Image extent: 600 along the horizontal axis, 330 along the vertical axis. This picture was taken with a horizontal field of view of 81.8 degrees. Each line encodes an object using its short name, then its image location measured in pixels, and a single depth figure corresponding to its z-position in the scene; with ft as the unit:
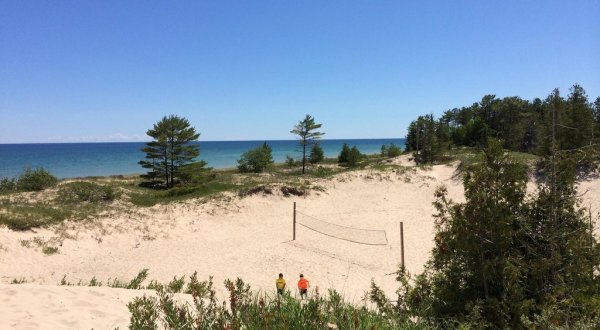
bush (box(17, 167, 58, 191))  103.86
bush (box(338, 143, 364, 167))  196.03
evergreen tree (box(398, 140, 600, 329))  19.76
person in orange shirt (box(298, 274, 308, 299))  38.42
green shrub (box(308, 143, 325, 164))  215.22
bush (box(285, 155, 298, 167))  207.77
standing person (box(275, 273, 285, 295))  39.96
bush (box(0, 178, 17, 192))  111.34
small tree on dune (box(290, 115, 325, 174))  160.97
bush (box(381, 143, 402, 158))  232.32
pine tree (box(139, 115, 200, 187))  125.49
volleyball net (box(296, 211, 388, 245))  69.98
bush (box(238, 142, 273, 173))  162.61
